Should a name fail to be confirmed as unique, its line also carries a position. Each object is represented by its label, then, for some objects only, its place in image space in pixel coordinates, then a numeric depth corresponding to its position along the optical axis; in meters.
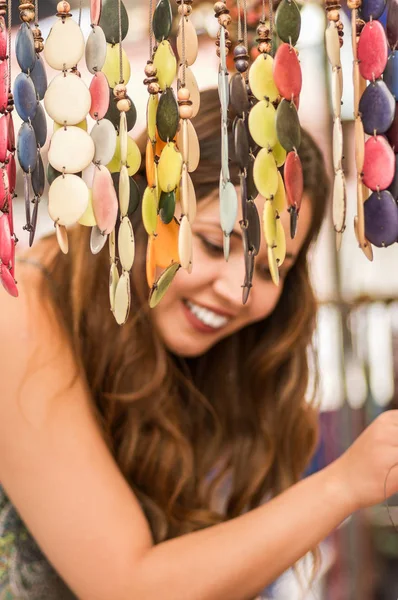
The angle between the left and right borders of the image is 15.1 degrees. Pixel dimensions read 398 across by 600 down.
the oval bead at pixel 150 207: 1.08
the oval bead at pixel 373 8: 1.06
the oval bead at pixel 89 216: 1.08
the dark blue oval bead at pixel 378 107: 1.05
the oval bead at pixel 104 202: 1.08
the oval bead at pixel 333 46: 1.06
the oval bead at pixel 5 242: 1.09
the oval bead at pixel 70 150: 1.06
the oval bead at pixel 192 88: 1.10
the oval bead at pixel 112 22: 1.09
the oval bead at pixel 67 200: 1.06
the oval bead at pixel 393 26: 1.07
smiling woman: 1.21
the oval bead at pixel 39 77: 1.09
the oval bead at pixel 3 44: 1.08
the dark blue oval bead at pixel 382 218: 1.05
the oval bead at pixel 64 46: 1.06
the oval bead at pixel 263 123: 1.07
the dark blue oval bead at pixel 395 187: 1.06
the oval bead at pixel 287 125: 1.06
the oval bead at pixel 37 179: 1.09
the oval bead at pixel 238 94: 1.07
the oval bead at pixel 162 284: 1.08
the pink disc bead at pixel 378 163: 1.06
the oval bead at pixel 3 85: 1.09
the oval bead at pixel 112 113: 1.13
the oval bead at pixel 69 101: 1.06
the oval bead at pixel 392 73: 1.06
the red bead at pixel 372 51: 1.05
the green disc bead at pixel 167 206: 1.09
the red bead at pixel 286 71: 1.06
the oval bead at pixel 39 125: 1.08
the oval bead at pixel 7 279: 1.10
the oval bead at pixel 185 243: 1.06
